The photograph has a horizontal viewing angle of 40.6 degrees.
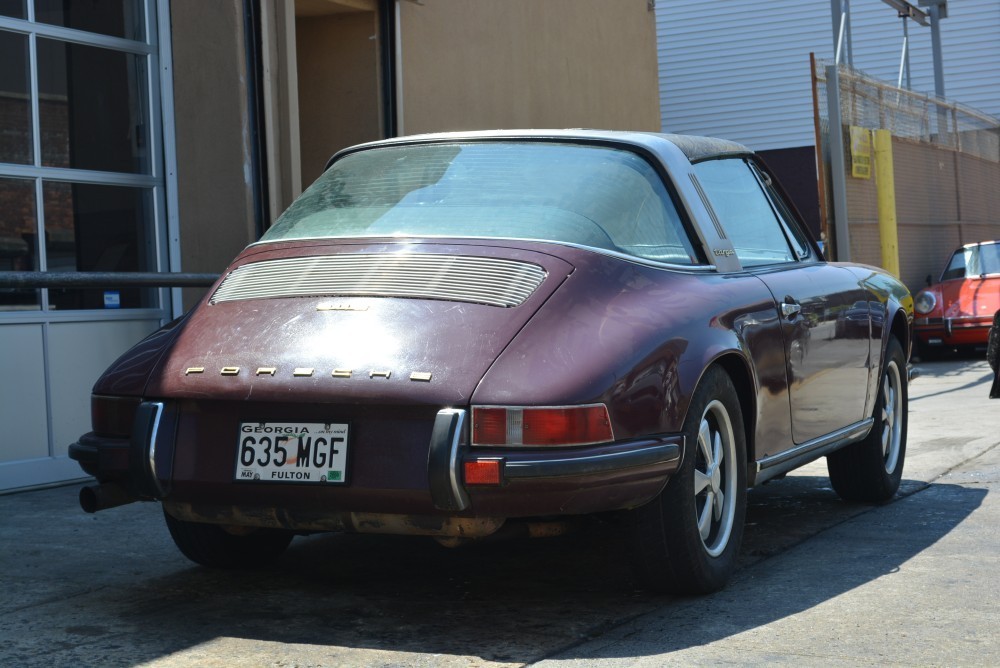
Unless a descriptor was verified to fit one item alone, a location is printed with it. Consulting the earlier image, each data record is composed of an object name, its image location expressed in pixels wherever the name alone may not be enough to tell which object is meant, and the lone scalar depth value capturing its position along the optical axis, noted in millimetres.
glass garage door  7188
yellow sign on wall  16672
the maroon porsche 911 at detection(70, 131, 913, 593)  3742
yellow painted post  17250
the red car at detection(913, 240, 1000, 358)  16250
